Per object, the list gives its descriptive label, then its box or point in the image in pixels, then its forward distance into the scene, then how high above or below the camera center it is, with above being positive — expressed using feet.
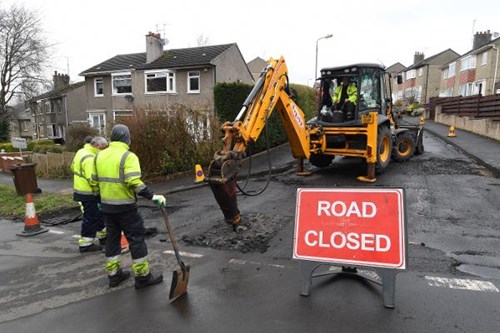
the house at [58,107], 135.54 +0.30
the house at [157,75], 90.58 +8.42
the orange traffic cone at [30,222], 22.79 -6.88
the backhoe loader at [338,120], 23.47 -0.87
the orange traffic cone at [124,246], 18.67 -6.86
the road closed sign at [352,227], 12.57 -4.08
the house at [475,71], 104.47 +12.11
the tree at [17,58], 112.98 +15.19
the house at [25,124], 187.75 -8.48
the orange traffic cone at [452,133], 58.54 -3.70
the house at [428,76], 168.14 +15.22
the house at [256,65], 199.62 +23.04
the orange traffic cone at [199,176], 34.00 -6.14
